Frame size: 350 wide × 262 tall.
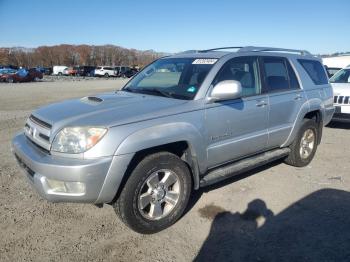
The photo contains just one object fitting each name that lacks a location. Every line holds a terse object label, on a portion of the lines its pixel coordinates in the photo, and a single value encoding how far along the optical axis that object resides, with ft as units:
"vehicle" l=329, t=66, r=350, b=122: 26.53
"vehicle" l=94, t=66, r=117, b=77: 175.18
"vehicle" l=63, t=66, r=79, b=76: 181.68
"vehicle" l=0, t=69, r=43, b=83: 113.21
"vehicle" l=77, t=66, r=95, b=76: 181.88
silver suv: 10.09
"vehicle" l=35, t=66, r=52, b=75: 197.06
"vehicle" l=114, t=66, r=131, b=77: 178.01
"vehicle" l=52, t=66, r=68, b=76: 190.49
